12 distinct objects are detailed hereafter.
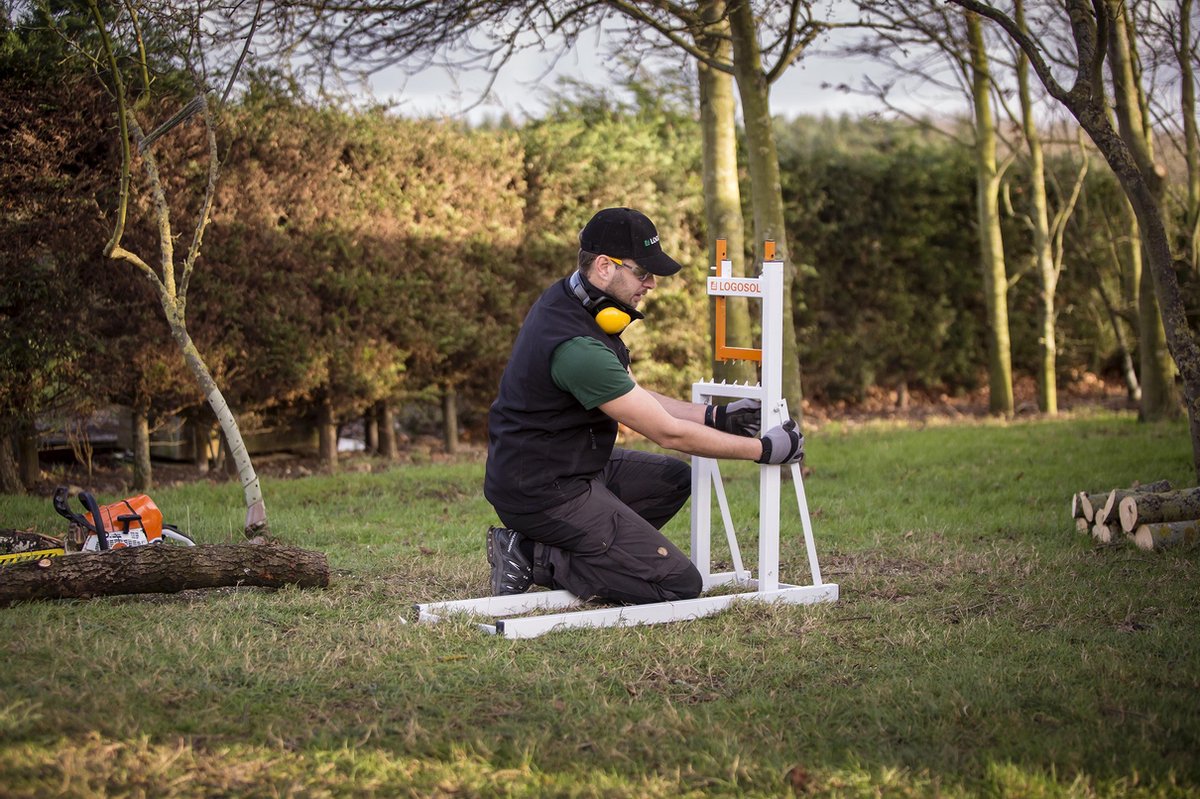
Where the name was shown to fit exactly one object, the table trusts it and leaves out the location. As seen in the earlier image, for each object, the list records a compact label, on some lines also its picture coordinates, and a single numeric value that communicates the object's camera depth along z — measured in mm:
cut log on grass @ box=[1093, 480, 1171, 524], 6062
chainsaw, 5465
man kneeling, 4664
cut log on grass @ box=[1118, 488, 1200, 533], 5902
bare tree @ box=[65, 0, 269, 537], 6340
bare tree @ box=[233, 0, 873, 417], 8219
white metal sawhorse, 4656
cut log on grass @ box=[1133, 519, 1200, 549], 5859
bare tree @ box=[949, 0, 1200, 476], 6129
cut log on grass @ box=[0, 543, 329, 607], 4656
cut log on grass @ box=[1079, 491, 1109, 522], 6313
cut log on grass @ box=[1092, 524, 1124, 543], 6105
